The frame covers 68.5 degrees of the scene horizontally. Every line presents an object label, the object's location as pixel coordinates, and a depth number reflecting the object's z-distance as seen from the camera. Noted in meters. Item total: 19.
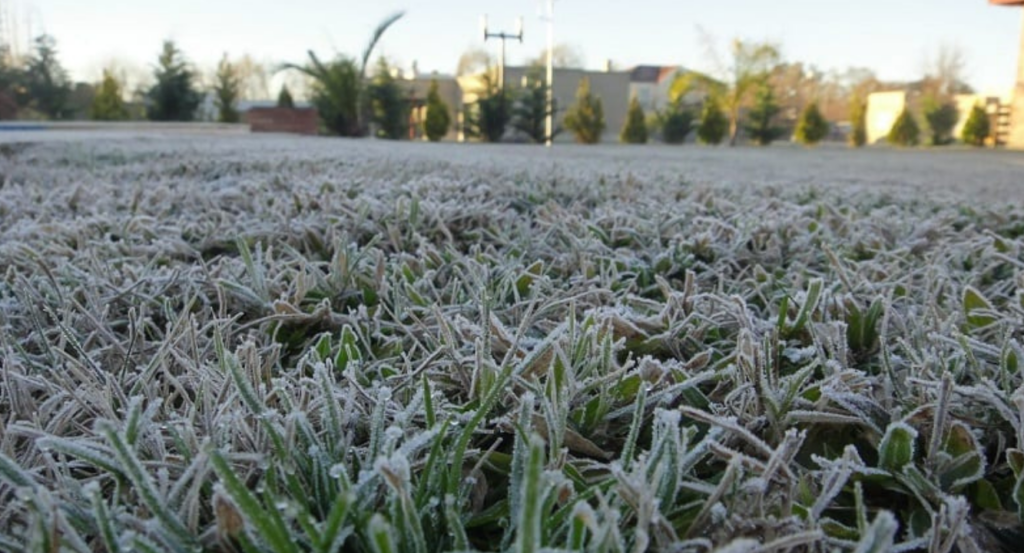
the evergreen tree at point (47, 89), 21.48
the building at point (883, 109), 27.92
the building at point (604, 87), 35.50
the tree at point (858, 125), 21.56
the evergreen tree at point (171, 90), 21.91
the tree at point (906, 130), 20.23
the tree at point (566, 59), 37.12
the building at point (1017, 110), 13.37
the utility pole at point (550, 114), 20.36
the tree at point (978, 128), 18.58
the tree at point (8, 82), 18.72
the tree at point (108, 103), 20.16
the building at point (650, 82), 46.28
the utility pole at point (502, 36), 20.68
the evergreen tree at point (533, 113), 20.58
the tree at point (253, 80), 36.99
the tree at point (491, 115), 20.25
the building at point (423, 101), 22.73
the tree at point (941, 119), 21.36
